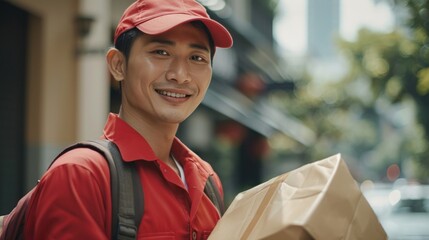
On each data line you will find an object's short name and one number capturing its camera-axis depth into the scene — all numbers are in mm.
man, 1889
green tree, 5715
